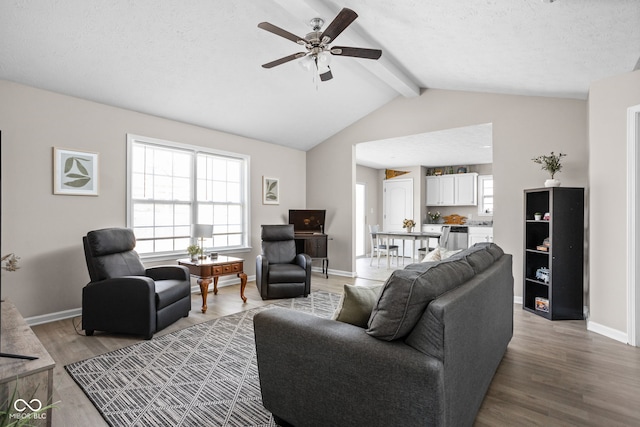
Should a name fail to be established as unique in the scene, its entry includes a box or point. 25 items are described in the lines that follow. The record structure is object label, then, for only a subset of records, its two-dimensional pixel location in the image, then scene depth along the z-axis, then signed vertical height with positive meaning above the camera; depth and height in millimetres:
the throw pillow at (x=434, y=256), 3004 -367
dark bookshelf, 3898 -429
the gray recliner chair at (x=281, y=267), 4703 -758
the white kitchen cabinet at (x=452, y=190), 8359 +593
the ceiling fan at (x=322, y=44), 2659 +1434
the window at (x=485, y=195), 8219 +444
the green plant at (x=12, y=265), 2409 -372
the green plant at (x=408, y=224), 7061 -212
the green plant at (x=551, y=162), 4091 +625
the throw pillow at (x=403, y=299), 1618 -402
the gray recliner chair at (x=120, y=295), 3257 -792
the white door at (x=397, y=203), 9117 +280
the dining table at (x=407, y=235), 6587 -421
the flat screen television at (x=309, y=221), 6453 -149
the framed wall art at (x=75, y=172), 3805 +440
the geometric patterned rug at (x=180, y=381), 2129 -1210
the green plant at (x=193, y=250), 4457 -479
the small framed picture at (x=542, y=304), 4055 -1049
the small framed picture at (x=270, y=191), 6195 +394
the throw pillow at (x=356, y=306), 1924 -516
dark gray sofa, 1533 -693
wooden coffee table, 4156 -687
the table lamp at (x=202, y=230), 4586 -233
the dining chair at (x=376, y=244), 7492 -697
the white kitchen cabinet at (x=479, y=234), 7637 -451
